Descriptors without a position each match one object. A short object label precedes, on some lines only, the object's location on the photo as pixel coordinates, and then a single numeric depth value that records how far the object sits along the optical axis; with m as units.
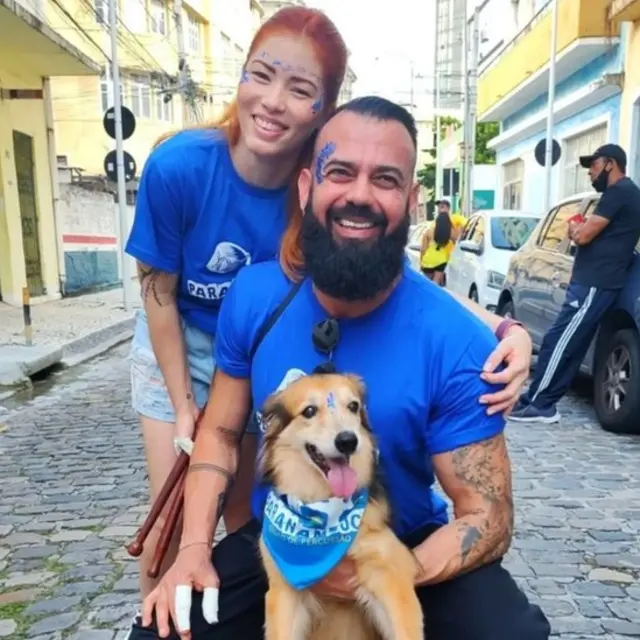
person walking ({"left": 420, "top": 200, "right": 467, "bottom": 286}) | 14.59
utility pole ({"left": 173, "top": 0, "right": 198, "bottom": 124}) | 27.15
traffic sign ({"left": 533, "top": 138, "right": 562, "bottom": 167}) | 18.36
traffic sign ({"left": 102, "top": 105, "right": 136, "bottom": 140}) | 15.61
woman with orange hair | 2.56
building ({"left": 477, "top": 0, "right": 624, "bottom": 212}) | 16.19
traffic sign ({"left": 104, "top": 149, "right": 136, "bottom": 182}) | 16.09
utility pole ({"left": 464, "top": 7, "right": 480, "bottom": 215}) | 29.02
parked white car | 11.91
